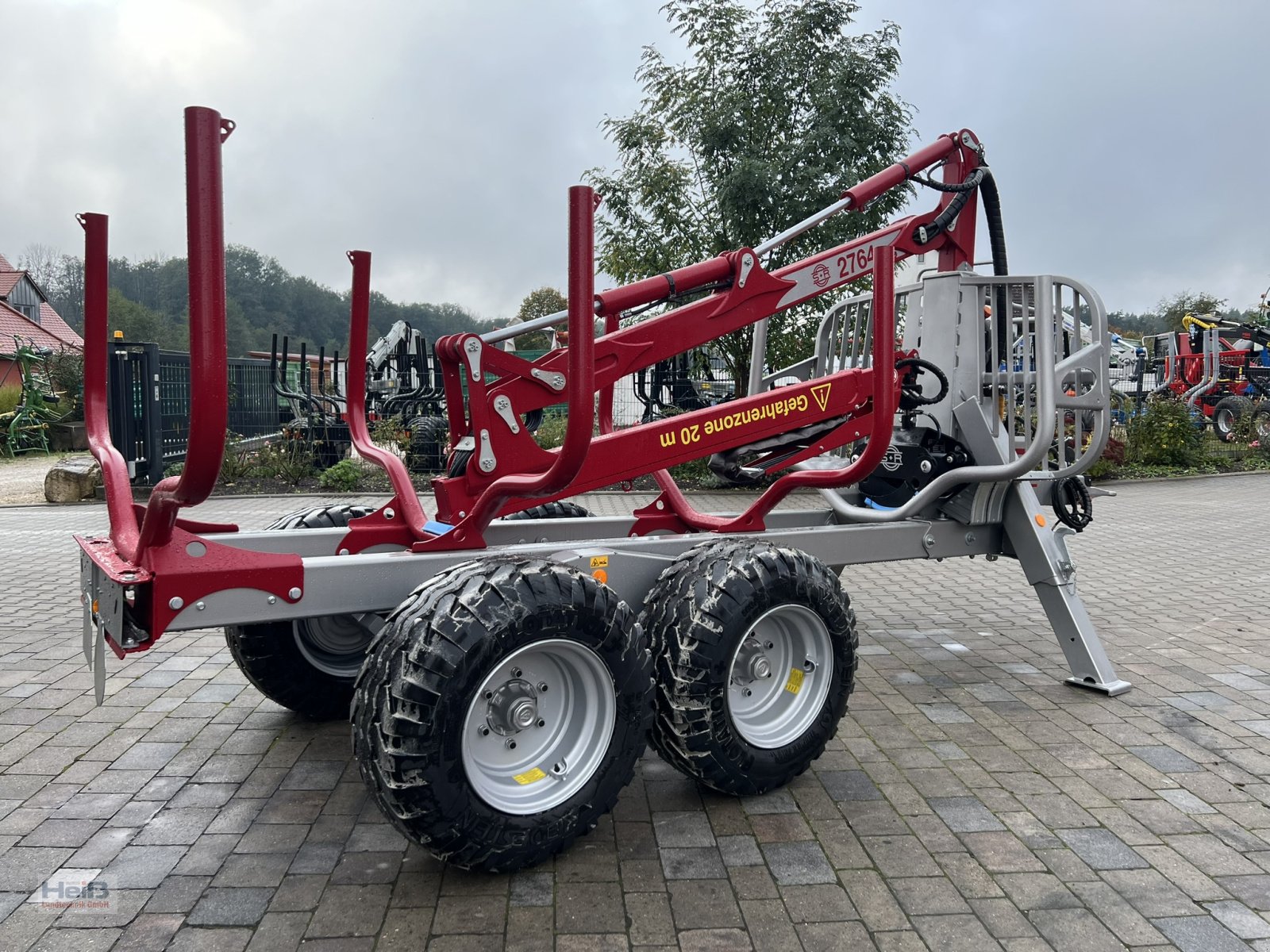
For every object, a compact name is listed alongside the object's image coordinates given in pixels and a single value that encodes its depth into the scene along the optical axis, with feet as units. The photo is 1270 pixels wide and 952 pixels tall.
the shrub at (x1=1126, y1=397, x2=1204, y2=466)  54.44
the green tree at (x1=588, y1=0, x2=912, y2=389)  42.98
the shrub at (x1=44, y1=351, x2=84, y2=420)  75.45
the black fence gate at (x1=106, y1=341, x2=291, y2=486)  44.65
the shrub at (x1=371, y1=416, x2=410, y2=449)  46.16
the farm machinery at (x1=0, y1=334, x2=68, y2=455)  69.05
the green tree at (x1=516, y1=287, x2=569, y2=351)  174.60
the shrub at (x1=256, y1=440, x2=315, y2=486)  47.11
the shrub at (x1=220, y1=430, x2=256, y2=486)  46.85
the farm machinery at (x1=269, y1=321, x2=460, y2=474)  48.52
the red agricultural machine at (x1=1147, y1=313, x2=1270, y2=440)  66.18
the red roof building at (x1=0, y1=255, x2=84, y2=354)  140.15
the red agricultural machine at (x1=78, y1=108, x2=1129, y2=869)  9.77
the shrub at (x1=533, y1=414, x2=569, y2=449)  49.67
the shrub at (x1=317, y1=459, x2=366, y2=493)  45.83
